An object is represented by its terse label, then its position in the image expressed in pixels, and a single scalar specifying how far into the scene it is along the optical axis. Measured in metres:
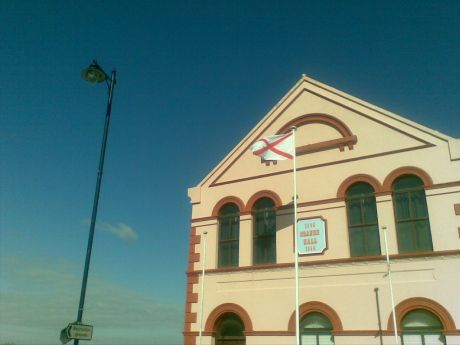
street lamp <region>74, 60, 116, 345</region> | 12.77
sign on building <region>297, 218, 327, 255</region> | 17.11
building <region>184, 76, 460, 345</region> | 14.97
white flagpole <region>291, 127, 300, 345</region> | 13.24
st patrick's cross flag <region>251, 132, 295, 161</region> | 16.95
